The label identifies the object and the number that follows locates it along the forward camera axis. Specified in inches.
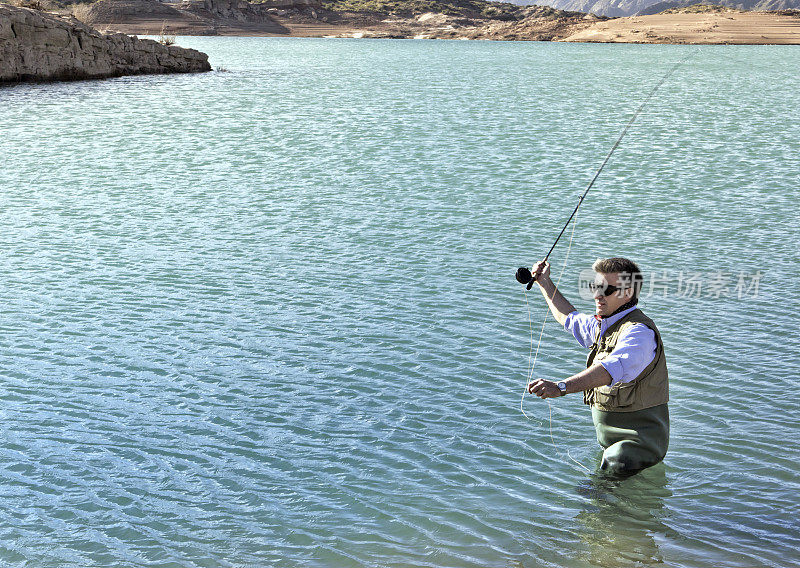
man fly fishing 231.1
